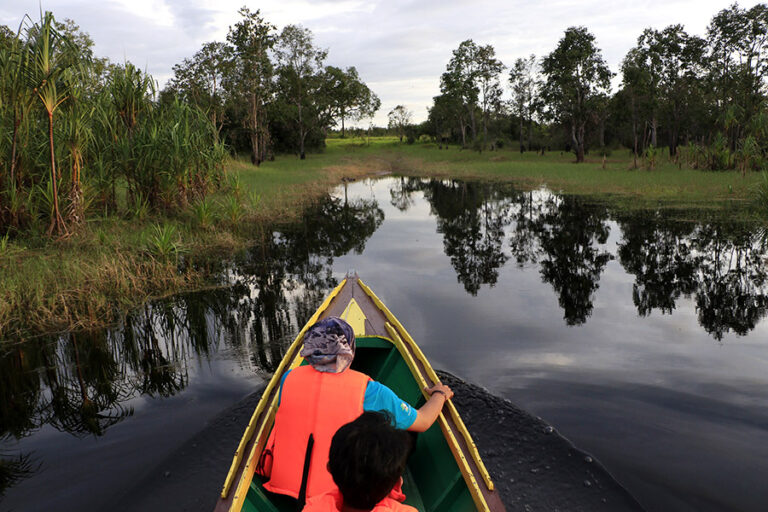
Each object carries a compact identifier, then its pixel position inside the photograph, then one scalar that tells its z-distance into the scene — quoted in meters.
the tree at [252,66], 36.38
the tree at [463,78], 55.46
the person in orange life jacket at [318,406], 2.65
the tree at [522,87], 55.78
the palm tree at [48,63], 8.15
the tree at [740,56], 34.44
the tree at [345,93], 52.44
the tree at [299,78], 46.59
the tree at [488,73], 55.12
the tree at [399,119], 99.43
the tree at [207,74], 37.78
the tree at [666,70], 38.75
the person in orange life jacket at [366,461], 1.88
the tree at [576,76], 40.22
